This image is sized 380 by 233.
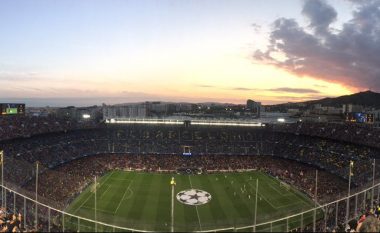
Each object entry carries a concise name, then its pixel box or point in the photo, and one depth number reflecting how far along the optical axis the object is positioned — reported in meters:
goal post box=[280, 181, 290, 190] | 52.78
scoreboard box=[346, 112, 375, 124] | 81.50
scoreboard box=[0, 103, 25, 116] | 65.31
